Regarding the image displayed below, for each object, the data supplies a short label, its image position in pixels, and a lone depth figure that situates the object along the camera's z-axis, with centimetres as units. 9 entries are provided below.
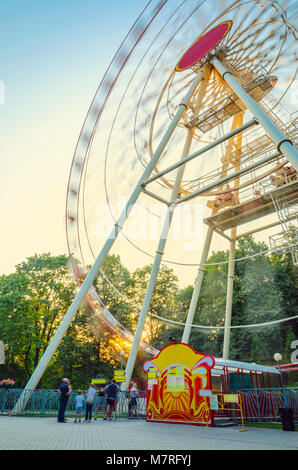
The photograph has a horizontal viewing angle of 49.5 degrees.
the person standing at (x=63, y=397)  1095
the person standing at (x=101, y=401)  1487
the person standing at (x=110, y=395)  1263
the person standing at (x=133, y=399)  1335
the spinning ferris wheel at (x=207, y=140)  1303
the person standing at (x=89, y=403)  1197
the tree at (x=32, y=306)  3247
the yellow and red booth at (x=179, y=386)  1074
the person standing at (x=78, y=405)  1178
